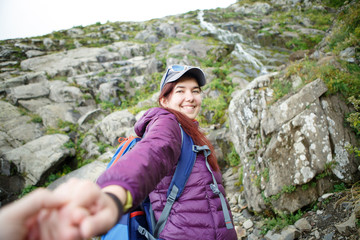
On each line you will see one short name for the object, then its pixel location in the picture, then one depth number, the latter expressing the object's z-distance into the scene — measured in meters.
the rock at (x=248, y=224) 4.13
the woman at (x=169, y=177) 0.78
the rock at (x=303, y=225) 3.07
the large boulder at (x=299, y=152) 3.47
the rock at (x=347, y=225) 2.49
